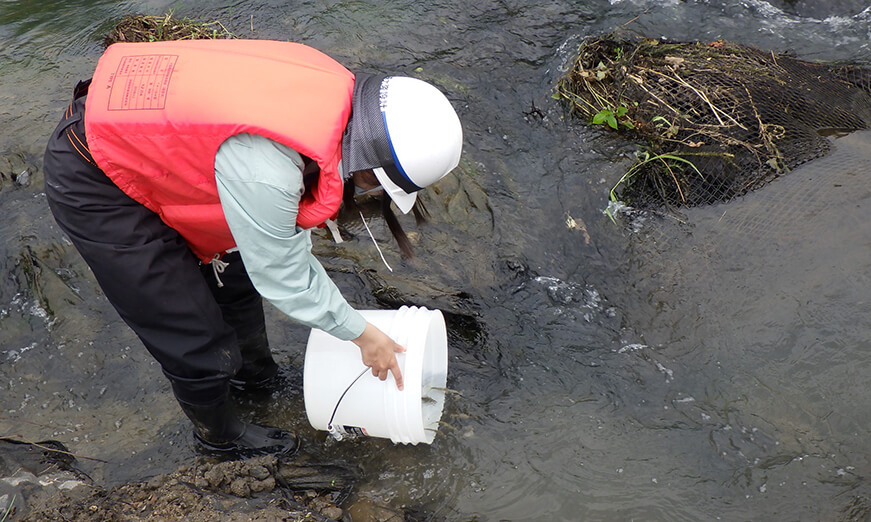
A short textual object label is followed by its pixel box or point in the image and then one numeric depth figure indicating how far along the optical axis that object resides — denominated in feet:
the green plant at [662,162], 12.19
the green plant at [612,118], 13.00
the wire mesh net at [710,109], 12.18
